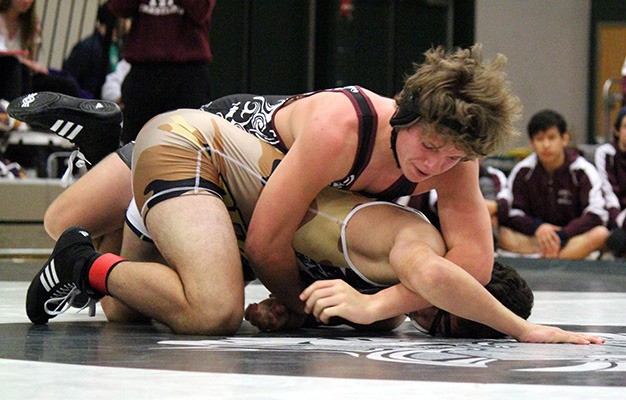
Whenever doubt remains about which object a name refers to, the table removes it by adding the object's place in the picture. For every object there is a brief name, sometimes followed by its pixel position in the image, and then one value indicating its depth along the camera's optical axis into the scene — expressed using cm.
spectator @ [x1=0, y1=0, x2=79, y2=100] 1017
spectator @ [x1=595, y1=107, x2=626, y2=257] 1013
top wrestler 389
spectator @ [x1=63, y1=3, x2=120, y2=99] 1238
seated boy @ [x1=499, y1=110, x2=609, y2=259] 997
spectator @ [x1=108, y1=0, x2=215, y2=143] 789
